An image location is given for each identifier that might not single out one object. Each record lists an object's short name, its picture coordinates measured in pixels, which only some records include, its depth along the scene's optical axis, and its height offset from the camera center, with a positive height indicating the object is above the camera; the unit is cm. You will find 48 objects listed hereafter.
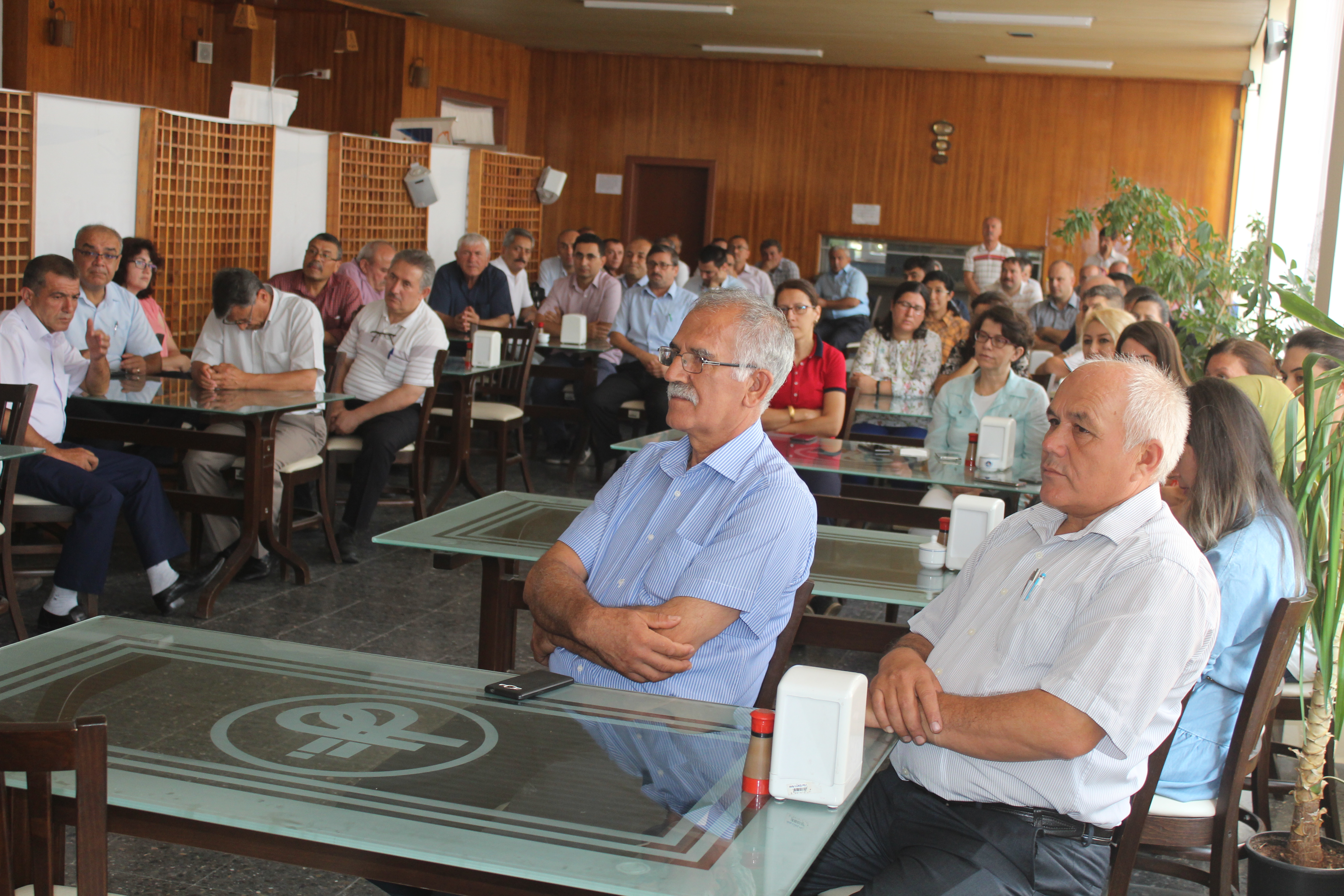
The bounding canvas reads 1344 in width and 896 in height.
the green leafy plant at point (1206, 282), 590 +29
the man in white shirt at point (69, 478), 396 -72
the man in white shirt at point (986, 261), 1167 +63
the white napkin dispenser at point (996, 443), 415 -41
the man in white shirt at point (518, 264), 862 +23
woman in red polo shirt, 500 -32
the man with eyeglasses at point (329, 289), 722 -3
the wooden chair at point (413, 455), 539 -79
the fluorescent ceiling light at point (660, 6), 977 +247
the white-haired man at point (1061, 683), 168 -53
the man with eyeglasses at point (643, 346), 723 -27
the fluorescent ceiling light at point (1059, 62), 1152 +261
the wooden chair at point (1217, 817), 192 -85
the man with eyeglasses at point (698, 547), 206 -44
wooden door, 1348 +120
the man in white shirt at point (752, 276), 1043 +30
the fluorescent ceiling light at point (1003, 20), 934 +243
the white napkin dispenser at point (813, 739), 146 -52
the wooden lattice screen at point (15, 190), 564 +36
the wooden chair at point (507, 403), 643 -61
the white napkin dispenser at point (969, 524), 280 -48
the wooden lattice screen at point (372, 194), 828 +68
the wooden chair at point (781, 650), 218 -63
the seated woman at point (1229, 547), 220 -40
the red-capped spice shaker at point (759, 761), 149 -56
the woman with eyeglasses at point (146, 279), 595 -4
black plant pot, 238 -108
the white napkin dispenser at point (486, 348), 608 -28
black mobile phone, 178 -60
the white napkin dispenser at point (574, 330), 745 -19
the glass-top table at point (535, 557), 270 -60
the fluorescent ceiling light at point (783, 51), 1201 +265
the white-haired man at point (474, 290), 789 +2
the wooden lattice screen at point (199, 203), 666 +44
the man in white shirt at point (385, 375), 539 -41
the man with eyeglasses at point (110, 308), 520 -17
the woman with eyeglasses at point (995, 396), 451 -28
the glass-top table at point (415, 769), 131 -61
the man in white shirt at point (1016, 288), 965 +32
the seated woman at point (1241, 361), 387 -7
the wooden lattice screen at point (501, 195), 1042 +94
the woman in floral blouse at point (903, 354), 623 -18
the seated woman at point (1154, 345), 405 -4
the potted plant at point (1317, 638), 229 -58
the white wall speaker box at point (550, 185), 1173 +112
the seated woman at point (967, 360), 569 -18
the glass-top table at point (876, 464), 402 -52
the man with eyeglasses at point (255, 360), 480 -35
